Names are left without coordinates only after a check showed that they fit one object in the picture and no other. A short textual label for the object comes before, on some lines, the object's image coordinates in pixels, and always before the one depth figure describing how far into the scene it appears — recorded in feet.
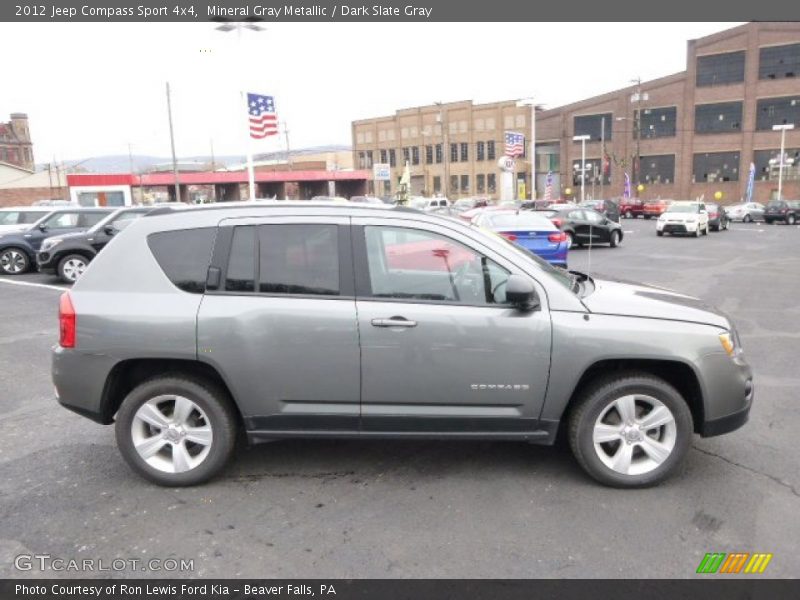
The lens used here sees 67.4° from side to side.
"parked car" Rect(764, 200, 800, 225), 124.16
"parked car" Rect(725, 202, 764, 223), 134.82
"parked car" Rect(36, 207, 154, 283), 43.01
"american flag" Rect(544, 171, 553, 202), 189.67
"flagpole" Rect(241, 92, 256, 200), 52.93
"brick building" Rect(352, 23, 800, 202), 183.11
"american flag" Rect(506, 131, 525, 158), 166.09
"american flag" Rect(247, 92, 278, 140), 55.47
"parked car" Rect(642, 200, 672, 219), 147.33
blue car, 45.42
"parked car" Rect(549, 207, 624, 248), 70.44
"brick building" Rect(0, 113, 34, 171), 334.85
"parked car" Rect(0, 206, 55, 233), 54.65
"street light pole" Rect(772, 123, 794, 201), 171.83
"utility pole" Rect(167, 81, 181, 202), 112.86
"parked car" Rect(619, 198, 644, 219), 155.84
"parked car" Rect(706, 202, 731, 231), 99.04
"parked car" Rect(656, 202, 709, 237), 87.15
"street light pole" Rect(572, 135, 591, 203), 202.39
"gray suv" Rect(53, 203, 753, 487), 12.26
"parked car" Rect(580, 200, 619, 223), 124.89
